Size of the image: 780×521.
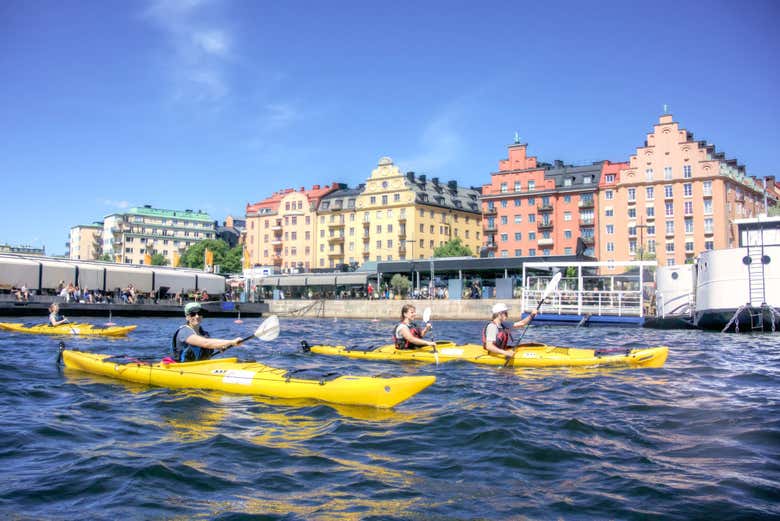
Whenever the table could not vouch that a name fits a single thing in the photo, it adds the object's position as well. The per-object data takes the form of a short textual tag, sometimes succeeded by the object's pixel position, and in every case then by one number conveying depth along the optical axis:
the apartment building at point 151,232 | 139.25
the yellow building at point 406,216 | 83.88
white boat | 25.19
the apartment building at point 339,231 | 89.50
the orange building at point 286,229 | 94.69
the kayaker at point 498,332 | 14.25
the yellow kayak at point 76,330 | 22.76
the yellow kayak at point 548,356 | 13.81
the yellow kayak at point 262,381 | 9.57
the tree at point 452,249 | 79.75
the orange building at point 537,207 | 73.19
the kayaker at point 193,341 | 11.19
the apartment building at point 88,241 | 153.75
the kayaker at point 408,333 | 15.09
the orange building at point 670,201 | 65.94
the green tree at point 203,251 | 107.38
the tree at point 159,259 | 127.25
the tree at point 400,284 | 61.09
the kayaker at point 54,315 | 23.47
